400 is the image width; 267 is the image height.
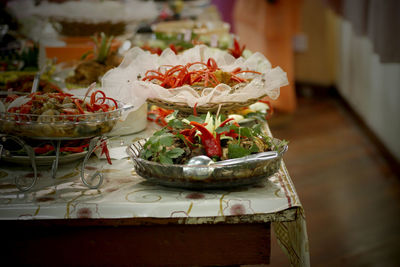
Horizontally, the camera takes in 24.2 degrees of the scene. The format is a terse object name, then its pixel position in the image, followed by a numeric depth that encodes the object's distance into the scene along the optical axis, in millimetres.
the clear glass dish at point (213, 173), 1699
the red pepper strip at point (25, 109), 1813
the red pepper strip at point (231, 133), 1807
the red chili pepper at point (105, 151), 1885
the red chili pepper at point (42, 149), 1864
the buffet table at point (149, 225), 1695
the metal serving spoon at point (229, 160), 1708
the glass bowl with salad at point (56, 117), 1754
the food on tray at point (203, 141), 1745
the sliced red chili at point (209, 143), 1754
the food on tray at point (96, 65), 2294
